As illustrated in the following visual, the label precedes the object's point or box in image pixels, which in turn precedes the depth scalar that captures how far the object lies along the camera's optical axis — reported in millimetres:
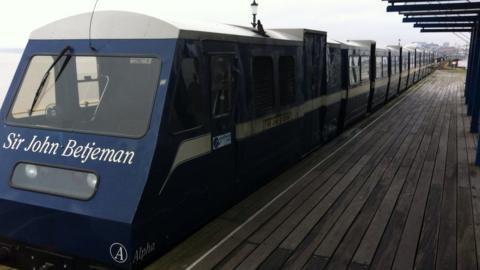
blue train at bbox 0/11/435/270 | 4008
